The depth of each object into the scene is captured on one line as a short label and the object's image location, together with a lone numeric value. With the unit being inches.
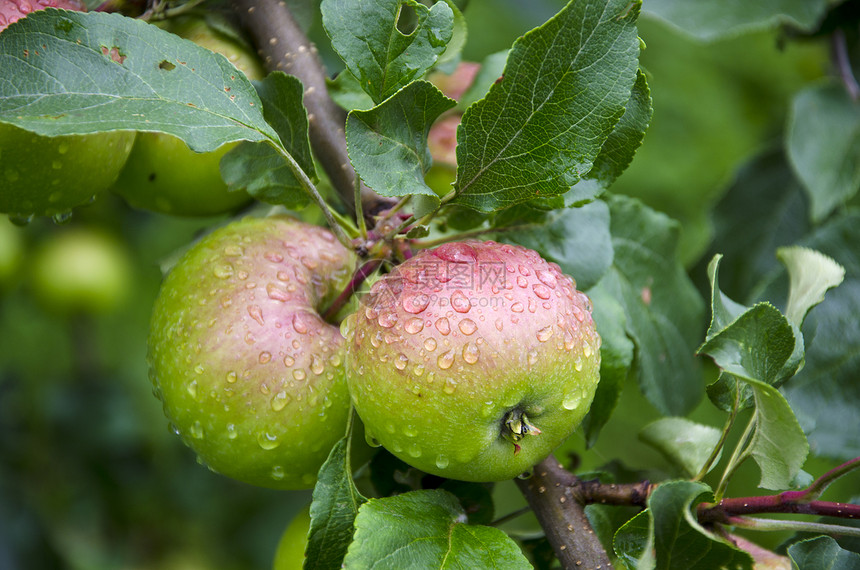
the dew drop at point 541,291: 27.2
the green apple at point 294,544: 29.6
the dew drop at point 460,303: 26.9
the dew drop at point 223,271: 28.3
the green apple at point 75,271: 50.3
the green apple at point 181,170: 29.8
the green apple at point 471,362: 26.8
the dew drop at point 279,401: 27.7
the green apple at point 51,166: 27.9
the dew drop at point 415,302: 27.1
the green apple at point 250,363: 27.7
